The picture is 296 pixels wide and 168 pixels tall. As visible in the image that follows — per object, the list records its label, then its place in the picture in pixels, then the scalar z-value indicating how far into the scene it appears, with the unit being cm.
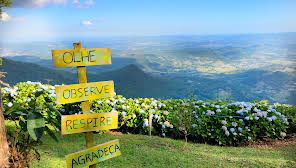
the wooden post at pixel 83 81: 223
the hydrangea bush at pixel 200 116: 486
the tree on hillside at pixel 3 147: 212
